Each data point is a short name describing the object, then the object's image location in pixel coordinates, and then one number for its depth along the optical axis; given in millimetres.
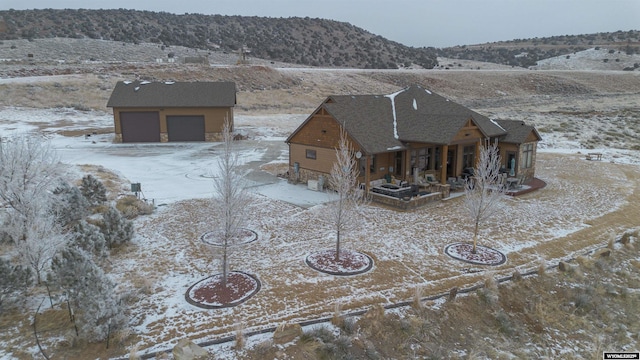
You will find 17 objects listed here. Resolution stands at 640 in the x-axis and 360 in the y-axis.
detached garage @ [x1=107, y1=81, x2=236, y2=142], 37688
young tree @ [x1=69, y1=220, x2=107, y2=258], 13898
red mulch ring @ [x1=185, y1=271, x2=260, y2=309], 11977
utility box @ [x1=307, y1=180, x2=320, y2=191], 23531
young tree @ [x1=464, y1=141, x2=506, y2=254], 15789
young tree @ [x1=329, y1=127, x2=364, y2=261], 14828
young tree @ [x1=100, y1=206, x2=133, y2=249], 15312
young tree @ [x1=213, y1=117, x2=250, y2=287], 12664
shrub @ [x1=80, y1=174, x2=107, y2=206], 19406
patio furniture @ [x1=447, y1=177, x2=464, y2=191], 24203
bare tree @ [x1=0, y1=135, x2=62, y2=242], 13266
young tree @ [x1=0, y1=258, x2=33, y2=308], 11614
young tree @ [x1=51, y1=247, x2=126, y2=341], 10398
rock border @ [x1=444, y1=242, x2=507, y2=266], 14922
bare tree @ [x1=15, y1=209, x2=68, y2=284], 12461
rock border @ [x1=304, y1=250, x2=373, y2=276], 13828
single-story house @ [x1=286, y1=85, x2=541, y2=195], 22844
